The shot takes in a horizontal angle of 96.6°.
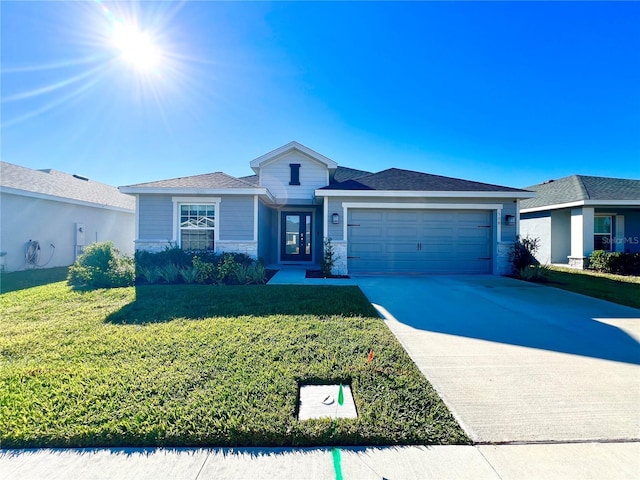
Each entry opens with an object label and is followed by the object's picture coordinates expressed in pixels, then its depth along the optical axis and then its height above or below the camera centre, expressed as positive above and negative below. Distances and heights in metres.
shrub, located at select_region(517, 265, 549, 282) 9.18 -1.03
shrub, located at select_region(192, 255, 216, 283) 8.33 -0.92
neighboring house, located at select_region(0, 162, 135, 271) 10.51 +0.96
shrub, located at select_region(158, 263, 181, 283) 8.29 -0.98
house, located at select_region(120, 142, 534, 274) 9.86 +0.72
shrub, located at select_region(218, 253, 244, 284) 8.32 -0.92
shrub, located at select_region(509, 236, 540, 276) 9.75 -0.45
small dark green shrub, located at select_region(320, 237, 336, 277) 9.57 -0.60
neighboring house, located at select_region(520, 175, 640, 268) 12.66 +1.17
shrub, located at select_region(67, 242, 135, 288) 7.93 -0.87
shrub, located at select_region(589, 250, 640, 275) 11.61 -0.84
